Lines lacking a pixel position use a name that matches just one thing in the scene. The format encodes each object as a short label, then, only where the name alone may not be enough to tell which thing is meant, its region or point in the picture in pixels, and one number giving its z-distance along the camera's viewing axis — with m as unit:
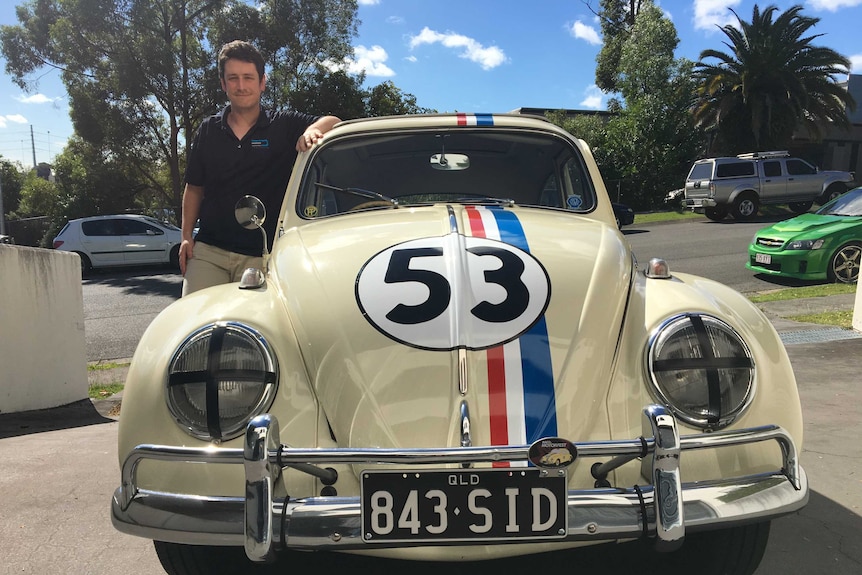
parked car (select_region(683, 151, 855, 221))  18.58
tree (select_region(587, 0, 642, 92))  35.41
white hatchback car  15.13
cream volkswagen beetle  1.54
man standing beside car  3.29
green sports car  8.88
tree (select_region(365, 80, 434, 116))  24.48
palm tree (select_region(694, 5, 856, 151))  23.50
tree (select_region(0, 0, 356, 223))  18.77
